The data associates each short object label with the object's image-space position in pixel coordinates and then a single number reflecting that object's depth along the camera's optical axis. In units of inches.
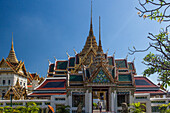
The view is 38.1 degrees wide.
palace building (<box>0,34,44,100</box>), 1886.1
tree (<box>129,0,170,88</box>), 258.3
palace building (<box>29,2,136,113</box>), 823.1
